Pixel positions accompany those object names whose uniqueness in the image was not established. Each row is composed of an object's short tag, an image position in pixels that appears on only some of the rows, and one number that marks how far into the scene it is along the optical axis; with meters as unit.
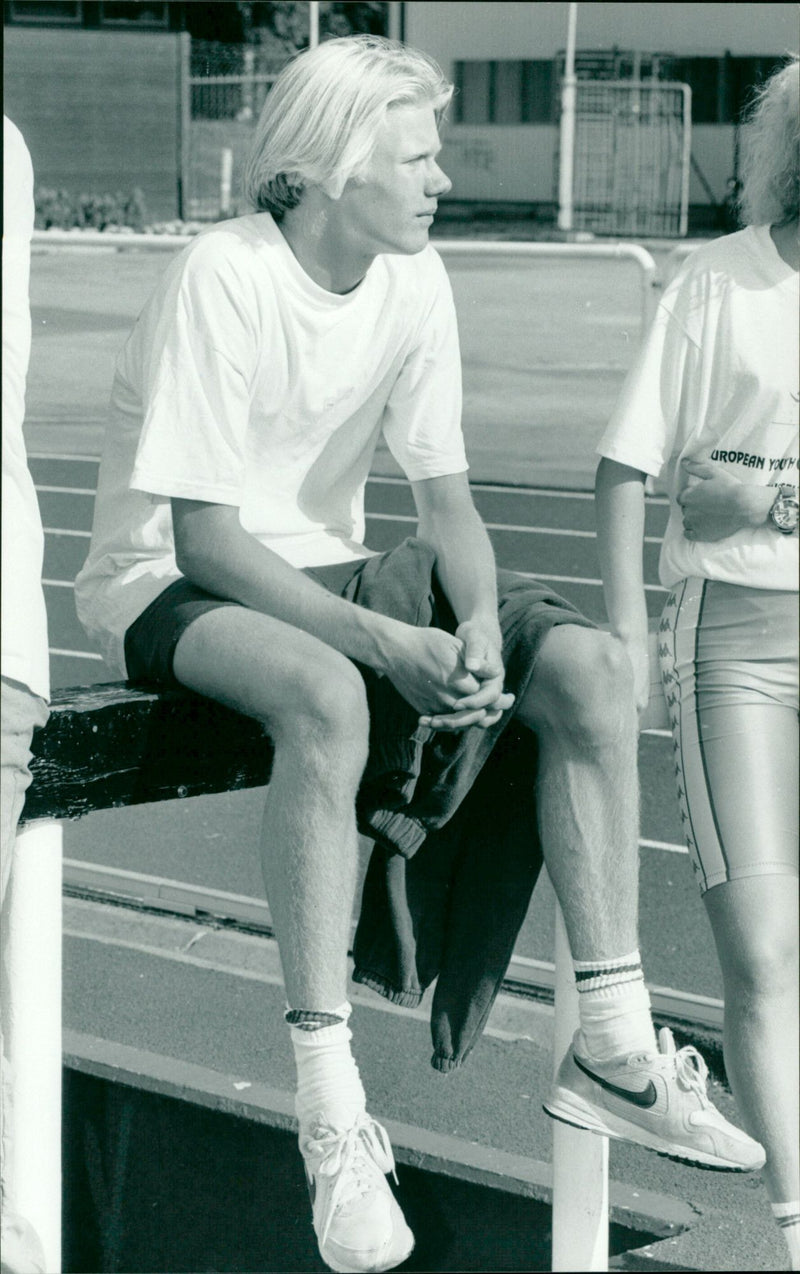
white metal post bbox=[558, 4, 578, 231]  51.31
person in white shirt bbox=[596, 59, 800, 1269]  3.85
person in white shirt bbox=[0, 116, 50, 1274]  3.22
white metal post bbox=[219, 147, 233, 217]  19.47
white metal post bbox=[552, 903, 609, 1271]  4.15
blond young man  3.65
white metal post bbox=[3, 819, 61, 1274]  3.68
